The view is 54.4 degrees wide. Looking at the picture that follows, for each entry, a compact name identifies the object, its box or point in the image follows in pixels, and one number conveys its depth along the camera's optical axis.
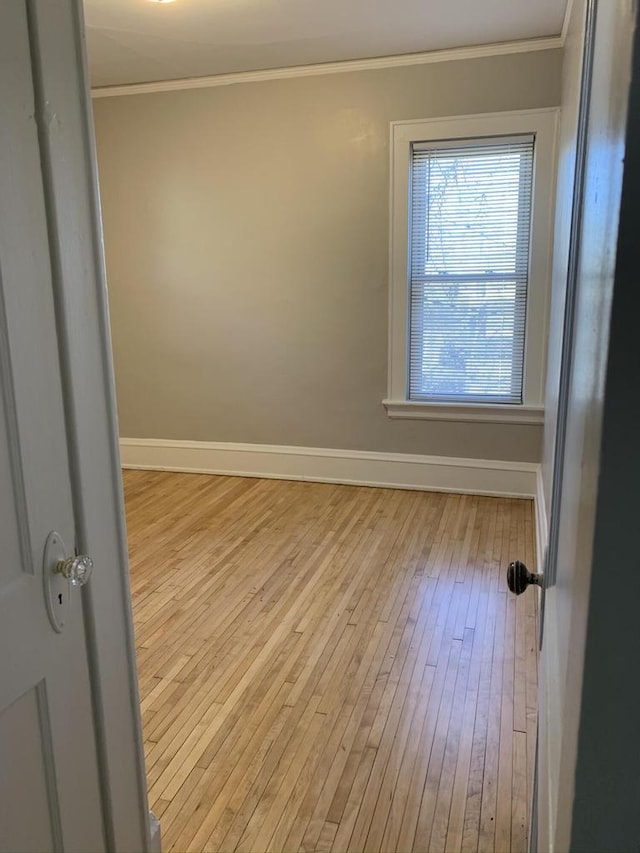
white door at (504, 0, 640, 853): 0.39
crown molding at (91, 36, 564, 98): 3.62
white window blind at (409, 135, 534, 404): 3.84
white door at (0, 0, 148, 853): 0.95
